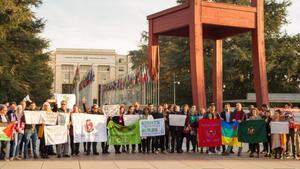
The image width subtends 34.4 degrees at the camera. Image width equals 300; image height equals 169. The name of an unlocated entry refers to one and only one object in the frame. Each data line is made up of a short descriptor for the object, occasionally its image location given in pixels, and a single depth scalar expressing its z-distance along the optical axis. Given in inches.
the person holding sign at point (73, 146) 660.7
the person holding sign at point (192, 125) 707.4
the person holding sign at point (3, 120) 605.6
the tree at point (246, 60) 1831.9
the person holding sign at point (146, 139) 701.3
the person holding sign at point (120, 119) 705.0
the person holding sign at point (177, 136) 711.1
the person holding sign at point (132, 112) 713.7
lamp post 1982.5
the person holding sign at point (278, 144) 648.4
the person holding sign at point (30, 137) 614.2
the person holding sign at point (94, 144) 670.5
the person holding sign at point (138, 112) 718.3
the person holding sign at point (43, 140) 625.6
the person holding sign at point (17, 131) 602.5
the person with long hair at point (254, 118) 674.2
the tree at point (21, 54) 1441.9
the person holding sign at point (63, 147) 637.7
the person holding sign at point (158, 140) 711.7
